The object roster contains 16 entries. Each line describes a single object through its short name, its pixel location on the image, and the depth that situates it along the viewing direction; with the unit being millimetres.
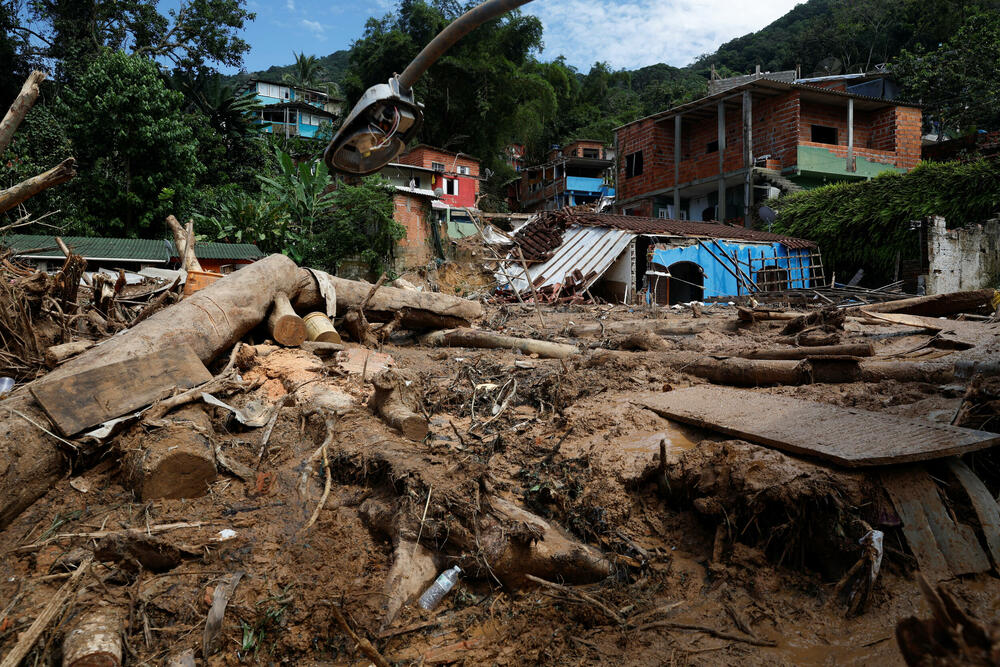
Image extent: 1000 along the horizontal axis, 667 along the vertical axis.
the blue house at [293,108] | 39281
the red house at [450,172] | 31825
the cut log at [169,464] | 3258
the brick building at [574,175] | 38156
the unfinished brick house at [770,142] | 20031
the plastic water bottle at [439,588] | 2797
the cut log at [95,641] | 2205
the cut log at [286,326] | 6227
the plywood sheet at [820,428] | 2764
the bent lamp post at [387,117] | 2457
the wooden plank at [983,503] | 2539
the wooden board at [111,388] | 3539
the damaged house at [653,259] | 15523
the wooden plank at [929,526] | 2492
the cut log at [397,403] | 4266
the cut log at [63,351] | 4637
